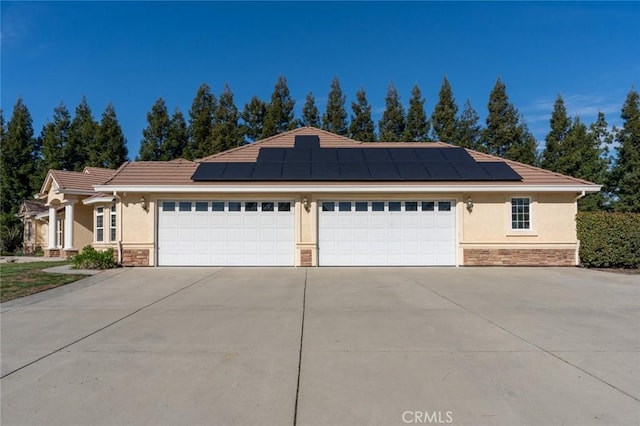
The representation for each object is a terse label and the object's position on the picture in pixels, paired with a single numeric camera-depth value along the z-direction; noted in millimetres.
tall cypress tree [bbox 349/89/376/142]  28844
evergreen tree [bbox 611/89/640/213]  23297
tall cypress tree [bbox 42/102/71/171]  30761
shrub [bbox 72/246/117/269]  12653
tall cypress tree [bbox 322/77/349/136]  29016
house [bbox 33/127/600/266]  13203
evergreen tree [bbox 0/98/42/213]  30172
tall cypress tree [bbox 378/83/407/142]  28453
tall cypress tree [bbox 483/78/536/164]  26266
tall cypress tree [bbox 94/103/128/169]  30406
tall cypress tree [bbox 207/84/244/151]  27953
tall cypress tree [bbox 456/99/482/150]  27328
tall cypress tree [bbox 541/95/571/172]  25094
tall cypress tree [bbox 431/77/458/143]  27438
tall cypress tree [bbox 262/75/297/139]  28516
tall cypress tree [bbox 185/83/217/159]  28594
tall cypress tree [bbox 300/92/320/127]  29797
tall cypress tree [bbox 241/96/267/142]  29234
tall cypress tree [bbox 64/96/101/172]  30703
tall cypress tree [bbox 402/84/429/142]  28094
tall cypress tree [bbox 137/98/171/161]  29203
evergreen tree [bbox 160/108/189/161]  29297
